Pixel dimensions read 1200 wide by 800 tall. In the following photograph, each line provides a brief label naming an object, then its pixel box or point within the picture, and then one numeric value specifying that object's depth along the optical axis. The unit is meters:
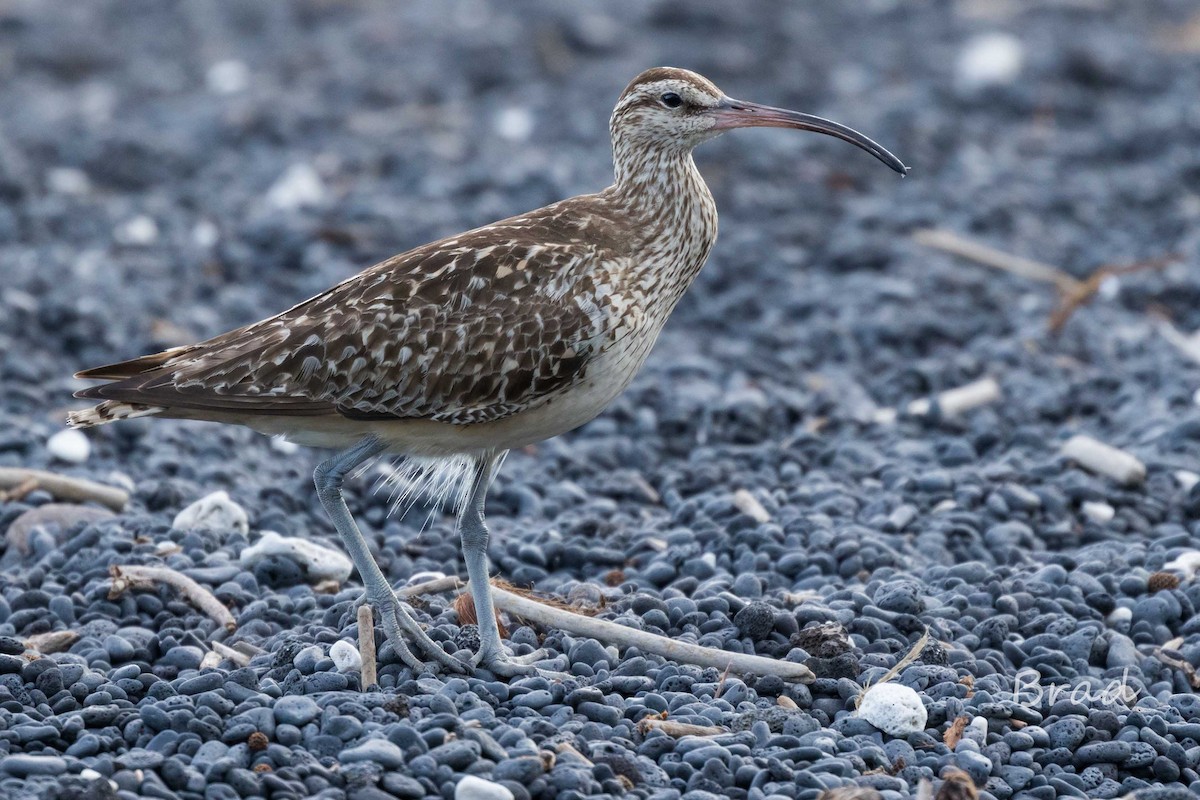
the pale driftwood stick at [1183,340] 24.20
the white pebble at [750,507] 18.47
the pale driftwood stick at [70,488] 18.67
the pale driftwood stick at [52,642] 15.12
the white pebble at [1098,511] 19.05
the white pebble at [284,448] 22.62
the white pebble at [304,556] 16.89
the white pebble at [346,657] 14.30
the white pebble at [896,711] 13.46
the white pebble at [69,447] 20.44
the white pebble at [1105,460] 19.70
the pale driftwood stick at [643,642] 14.19
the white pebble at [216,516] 18.08
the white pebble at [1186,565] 16.95
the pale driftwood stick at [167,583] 15.78
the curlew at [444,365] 14.78
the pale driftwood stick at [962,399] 22.89
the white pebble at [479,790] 11.95
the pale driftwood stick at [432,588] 16.23
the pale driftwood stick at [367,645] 14.11
